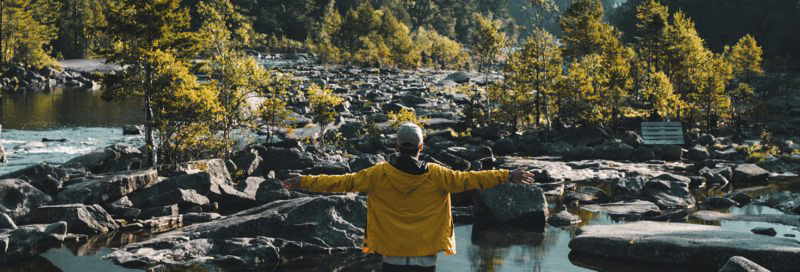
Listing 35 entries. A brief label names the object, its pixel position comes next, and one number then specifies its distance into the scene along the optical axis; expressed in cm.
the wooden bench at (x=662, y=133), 4322
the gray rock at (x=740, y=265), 1297
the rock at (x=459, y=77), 9119
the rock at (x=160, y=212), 2108
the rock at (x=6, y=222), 1792
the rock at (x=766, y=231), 1922
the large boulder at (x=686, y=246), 1537
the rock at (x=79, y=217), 1897
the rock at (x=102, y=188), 2203
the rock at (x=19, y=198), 1995
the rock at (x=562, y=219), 2134
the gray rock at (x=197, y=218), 2073
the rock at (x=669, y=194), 2409
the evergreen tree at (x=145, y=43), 2740
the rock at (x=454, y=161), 3194
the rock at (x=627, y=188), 2509
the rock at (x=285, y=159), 2961
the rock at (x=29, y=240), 1628
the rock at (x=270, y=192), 2356
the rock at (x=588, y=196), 2494
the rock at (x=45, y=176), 2305
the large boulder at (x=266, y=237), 1614
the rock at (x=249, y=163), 2823
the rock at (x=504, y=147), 4019
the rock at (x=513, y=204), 2095
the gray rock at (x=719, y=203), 2436
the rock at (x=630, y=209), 2230
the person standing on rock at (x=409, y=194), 748
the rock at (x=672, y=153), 3816
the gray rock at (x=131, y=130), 4731
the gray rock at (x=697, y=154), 3821
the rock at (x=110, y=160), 2927
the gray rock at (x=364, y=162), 2798
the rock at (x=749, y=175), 3044
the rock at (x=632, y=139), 4255
